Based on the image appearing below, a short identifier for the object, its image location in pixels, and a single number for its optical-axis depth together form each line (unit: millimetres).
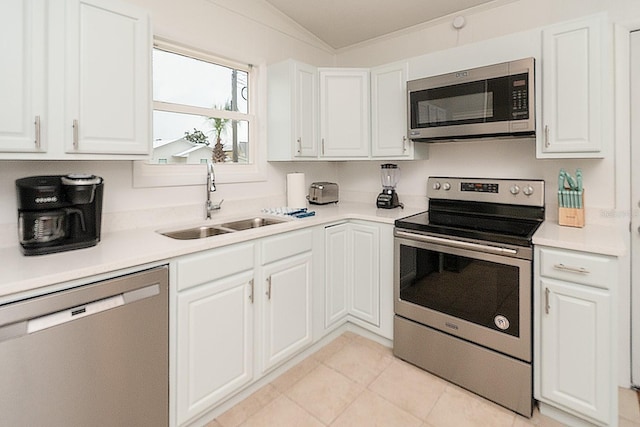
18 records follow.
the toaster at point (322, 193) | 2930
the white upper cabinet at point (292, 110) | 2578
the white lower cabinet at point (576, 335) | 1536
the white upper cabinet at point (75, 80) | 1307
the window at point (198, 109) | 2182
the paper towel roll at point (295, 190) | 2709
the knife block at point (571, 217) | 1908
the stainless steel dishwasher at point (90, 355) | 1106
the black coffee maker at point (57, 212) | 1352
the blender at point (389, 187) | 2787
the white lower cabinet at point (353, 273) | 2402
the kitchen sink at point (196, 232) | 2025
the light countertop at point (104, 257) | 1121
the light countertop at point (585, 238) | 1514
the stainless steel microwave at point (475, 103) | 1928
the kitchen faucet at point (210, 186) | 2215
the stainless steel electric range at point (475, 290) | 1753
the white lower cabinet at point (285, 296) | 1946
